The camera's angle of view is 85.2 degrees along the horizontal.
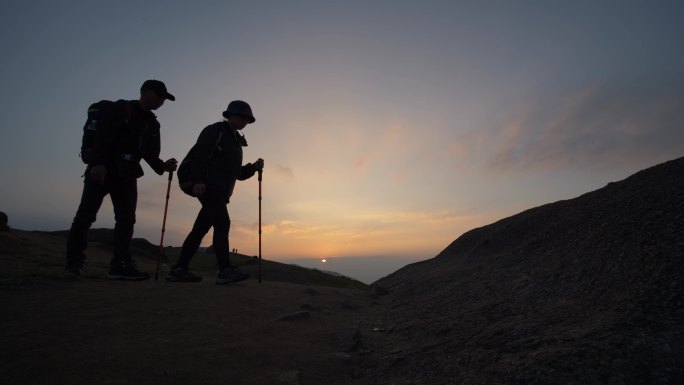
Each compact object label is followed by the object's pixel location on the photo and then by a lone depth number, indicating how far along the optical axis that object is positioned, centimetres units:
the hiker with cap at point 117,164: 538
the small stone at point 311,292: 599
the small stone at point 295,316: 392
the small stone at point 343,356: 290
